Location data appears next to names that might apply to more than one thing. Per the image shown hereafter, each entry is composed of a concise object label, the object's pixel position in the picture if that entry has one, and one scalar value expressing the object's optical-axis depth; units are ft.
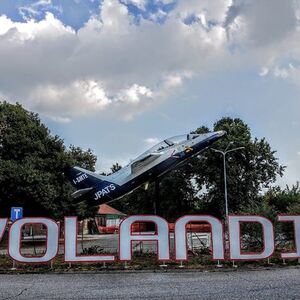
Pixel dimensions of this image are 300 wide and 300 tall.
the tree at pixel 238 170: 126.73
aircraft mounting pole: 50.29
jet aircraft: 48.87
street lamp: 112.47
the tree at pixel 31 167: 74.24
